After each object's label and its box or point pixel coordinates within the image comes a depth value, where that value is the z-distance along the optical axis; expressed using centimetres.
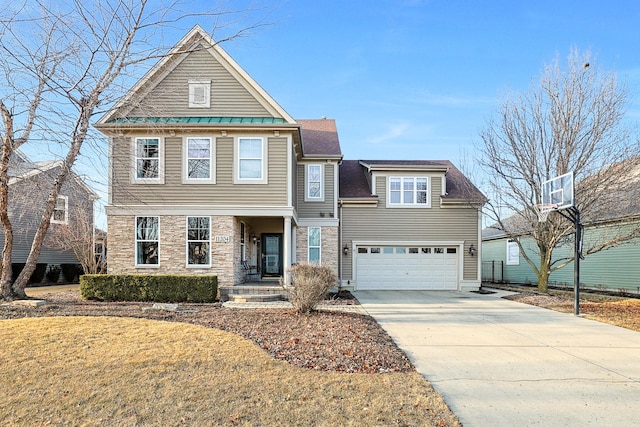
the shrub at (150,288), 1209
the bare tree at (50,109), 982
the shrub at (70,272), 2186
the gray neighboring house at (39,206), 1081
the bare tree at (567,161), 1397
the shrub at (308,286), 942
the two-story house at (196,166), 1349
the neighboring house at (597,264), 1625
